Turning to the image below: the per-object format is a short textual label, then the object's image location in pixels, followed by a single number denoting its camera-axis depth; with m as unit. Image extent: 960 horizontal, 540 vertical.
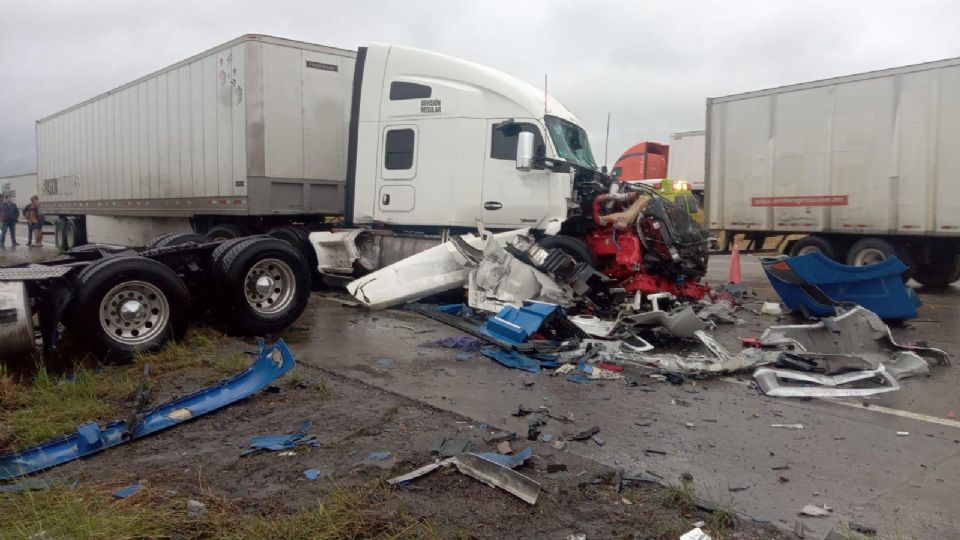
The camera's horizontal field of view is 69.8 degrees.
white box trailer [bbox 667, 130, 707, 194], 23.95
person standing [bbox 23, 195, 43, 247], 23.38
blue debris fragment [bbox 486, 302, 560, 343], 6.52
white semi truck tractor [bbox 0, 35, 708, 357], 6.66
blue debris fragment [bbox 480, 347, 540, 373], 5.95
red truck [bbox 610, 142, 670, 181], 24.88
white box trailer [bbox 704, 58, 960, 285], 11.15
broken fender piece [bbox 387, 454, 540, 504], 3.19
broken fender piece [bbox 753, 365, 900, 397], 5.21
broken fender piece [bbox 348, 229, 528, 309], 8.35
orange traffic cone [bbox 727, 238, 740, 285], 11.70
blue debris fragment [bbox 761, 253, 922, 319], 8.04
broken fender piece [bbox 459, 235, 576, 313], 7.86
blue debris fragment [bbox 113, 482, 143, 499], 3.19
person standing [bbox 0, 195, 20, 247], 22.83
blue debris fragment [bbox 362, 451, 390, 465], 3.67
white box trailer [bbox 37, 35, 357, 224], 10.50
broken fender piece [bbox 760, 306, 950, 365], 6.43
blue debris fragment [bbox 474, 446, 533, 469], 3.63
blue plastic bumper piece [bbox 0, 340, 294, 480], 3.66
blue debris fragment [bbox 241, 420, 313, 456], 3.89
